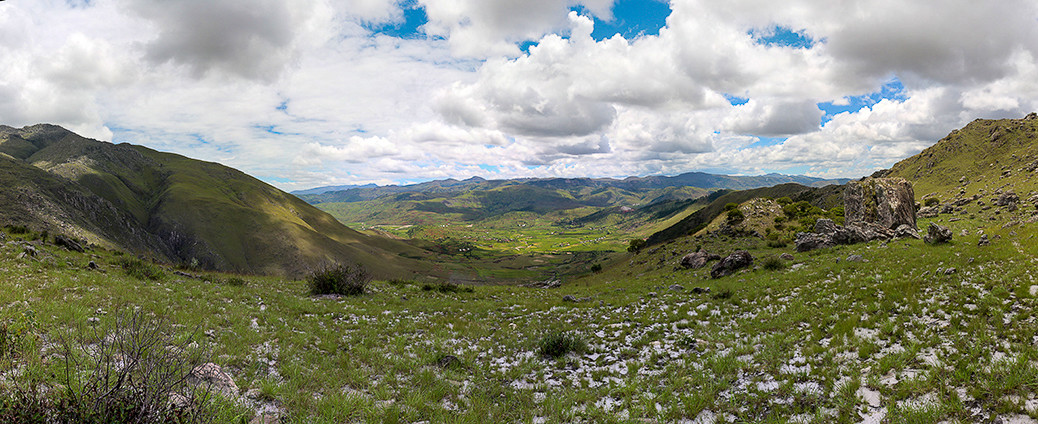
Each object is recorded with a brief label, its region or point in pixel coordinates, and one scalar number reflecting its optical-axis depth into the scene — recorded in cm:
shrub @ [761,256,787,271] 2466
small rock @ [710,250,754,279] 2733
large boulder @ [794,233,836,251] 2875
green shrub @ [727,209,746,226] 5183
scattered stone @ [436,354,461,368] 1180
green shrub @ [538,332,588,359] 1323
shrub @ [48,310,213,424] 473
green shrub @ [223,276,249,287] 2361
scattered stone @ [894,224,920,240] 2628
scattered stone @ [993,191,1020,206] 3565
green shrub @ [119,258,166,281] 2045
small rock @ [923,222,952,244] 2205
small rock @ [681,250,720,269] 3322
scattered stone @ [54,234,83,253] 2436
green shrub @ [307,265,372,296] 2412
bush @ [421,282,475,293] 2903
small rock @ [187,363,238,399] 755
